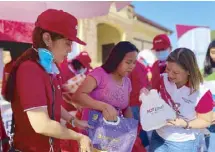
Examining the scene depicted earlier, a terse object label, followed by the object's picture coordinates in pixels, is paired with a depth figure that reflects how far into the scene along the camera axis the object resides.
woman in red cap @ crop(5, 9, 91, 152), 1.24
